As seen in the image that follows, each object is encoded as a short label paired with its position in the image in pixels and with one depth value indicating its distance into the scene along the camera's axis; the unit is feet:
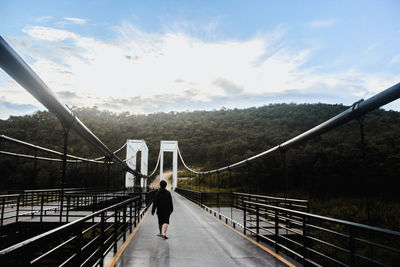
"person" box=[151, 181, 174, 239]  23.97
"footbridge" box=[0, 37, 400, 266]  9.40
